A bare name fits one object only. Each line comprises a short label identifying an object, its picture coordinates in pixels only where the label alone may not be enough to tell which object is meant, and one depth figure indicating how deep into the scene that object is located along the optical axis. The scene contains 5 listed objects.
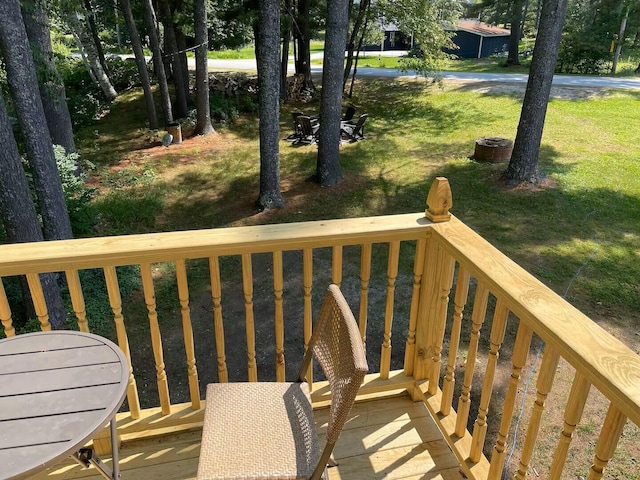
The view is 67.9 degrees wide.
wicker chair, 1.46
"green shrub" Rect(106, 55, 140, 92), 16.27
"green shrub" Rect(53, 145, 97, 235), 7.01
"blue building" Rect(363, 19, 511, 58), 33.00
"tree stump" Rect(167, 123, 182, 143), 11.36
